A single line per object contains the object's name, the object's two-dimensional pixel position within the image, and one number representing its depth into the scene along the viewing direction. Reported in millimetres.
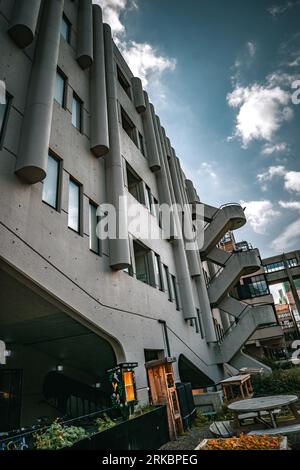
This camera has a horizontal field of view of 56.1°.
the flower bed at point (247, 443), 5098
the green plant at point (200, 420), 11712
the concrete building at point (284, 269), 39062
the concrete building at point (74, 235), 7555
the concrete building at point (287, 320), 51866
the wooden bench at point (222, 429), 7932
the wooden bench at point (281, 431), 6978
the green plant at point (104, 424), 6785
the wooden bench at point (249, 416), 9070
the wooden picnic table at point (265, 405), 7562
